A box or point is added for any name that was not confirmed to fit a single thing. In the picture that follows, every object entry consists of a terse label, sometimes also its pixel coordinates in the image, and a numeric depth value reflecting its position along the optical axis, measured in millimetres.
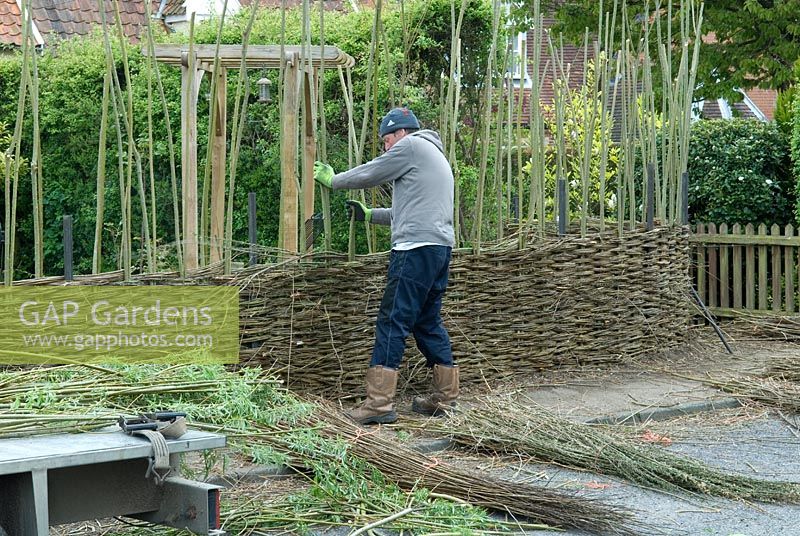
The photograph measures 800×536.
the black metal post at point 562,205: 12645
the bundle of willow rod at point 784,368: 12358
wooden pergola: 10301
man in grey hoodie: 9903
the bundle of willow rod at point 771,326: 15627
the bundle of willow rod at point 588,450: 7950
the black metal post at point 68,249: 9301
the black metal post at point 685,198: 14442
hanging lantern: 14559
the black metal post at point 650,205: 13686
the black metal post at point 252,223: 10014
